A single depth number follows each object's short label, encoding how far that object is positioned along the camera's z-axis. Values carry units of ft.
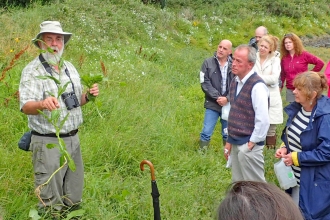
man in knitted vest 12.75
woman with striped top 10.93
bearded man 10.52
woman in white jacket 17.56
